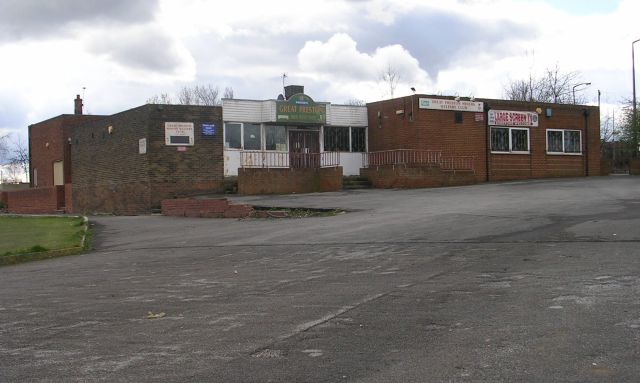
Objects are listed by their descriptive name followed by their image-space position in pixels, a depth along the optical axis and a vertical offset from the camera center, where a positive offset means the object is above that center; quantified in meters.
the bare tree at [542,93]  56.66 +7.94
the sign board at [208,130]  25.91 +2.19
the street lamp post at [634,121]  40.12 +3.49
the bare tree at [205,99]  61.06 +8.36
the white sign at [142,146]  25.20 +1.54
